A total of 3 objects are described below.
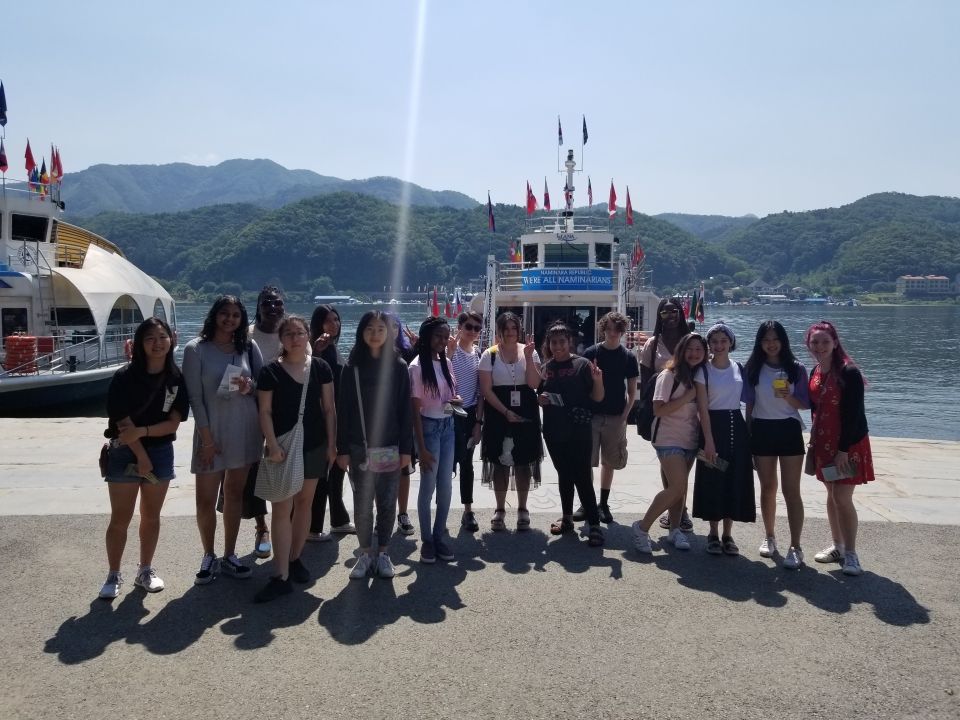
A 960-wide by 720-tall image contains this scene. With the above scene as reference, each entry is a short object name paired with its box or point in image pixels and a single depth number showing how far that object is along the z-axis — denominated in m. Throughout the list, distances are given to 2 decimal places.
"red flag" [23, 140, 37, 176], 24.00
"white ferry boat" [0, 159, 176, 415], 17.88
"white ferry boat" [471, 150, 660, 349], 19.31
